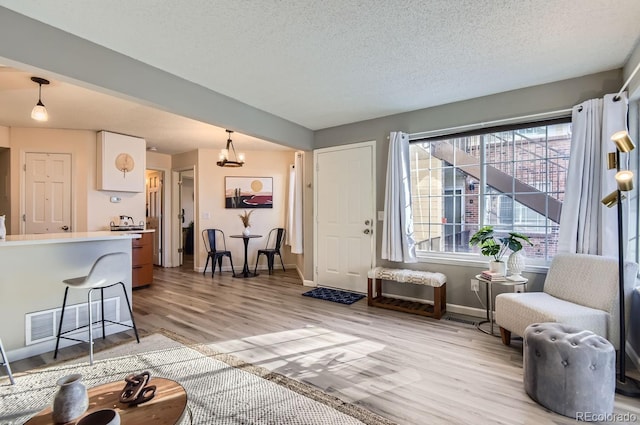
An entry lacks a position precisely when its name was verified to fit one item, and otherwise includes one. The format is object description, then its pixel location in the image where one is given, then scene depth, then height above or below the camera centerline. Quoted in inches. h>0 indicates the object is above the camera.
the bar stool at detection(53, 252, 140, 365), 102.6 -21.5
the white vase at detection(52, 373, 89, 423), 50.6 -31.1
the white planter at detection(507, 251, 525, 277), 122.7 -20.6
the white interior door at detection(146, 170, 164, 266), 280.8 +2.9
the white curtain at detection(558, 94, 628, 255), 109.2 +11.4
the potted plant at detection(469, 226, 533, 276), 121.6 -13.2
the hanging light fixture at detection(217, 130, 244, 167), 203.9 +35.2
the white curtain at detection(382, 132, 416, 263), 159.6 +3.8
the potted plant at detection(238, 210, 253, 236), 246.5 -6.8
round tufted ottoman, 72.8 -38.8
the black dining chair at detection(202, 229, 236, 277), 244.4 -27.9
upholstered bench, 141.4 -39.0
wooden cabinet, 198.7 -31.2
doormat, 170.1 -47.8
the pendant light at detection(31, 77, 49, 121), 123.4 +41.3
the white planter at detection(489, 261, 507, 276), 125.4 -22.4
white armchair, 93.3 -29.9
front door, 179.6 -1.6
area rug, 74.0 -48.6
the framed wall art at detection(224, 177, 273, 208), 263.9 +17.9
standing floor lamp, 83.7 -12.8
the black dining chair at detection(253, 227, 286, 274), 253.3 -29.0
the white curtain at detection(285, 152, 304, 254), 237.9 +2.0
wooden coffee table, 51.4 -34.3
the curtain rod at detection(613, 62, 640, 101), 92.8 +41.9
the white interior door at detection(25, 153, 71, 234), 191.2 +13.0
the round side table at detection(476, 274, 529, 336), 119.7 -34.8
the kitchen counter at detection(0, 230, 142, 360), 104.7 -24.5
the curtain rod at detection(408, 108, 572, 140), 125.5 +40.2
